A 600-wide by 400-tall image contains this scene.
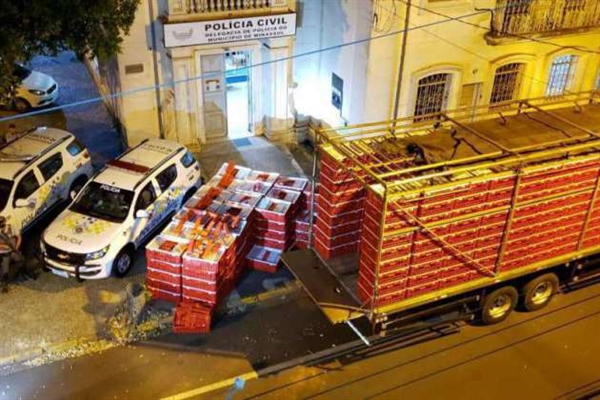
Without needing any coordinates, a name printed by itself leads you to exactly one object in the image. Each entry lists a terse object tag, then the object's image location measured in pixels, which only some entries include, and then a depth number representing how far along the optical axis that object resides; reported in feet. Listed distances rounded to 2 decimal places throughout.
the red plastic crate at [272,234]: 44.24
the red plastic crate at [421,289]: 34.81
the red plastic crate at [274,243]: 44.75
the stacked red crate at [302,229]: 44.93
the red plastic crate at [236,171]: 48.08
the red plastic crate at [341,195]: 36.01
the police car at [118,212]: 41.63
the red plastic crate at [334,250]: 37.86
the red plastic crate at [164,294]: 40.98
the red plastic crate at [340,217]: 36.83
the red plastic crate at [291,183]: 46.29
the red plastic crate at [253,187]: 46.14
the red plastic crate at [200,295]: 39.91
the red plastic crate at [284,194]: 45.03
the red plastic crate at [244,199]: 44.45
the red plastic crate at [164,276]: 40.32
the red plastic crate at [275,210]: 43.39
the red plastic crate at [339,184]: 35.73
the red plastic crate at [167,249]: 39.52
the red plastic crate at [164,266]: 39.88
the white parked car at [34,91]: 66.74
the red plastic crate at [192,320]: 38.88
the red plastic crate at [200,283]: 39.40
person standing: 42.06
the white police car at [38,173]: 45.24
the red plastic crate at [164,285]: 40.70
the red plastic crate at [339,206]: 36.40
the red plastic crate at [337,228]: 37.14
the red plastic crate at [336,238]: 37.47
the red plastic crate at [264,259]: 44.16
